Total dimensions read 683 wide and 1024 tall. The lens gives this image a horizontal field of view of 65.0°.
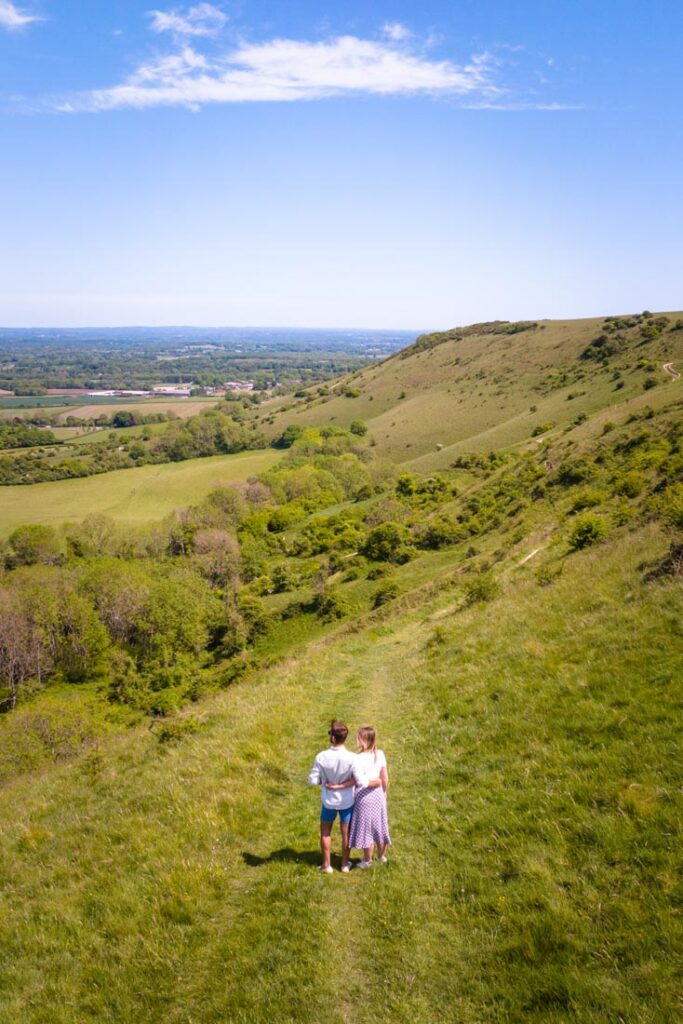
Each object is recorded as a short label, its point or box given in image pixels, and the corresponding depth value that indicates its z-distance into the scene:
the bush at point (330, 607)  39.78
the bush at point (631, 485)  31.42
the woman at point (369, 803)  7.73
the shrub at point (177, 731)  14.44
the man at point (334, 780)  7.73
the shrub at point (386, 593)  36.97
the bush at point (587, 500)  32.91
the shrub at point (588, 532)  24.66
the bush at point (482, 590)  22.36
